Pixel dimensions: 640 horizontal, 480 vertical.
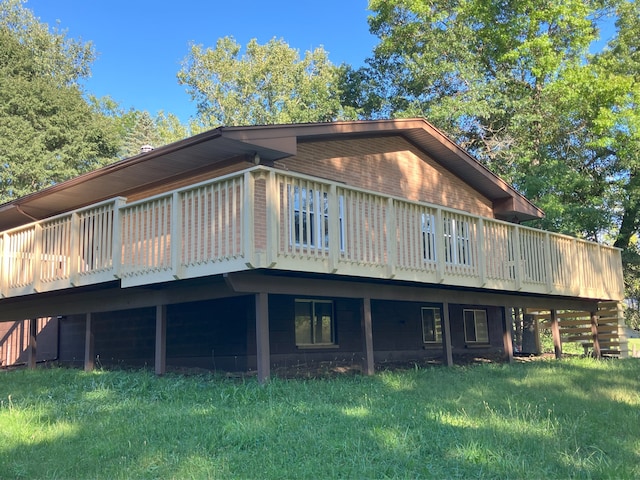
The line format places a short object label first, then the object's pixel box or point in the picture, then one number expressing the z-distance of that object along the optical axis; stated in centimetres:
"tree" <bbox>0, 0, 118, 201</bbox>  3050
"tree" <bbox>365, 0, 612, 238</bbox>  2206
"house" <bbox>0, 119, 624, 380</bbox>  948
